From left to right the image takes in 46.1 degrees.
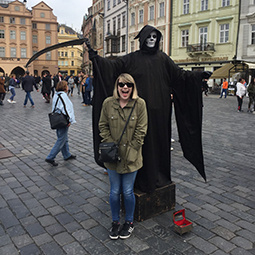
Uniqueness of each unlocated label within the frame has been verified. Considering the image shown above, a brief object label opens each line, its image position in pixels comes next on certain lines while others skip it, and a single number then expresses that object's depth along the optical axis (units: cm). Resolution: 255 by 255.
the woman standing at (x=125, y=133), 295
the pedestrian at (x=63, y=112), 557
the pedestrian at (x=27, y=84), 1477
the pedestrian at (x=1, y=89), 1568
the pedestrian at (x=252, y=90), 1341
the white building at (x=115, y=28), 4416
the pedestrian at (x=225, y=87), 2222
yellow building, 10019
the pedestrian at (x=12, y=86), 1734
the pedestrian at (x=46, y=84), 1622
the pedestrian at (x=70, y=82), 2203
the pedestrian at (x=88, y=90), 1475
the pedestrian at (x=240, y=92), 1384
